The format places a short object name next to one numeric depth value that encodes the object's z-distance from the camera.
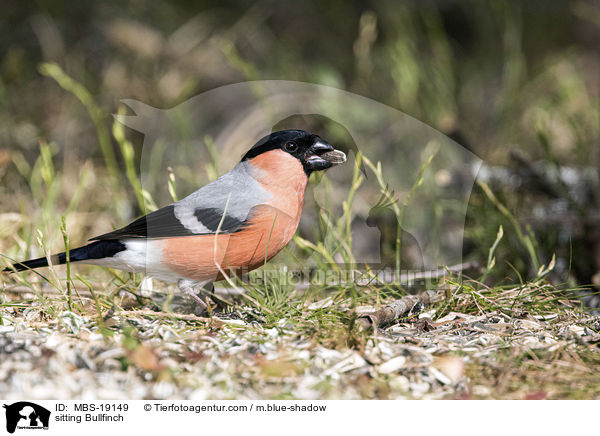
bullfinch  4.04
